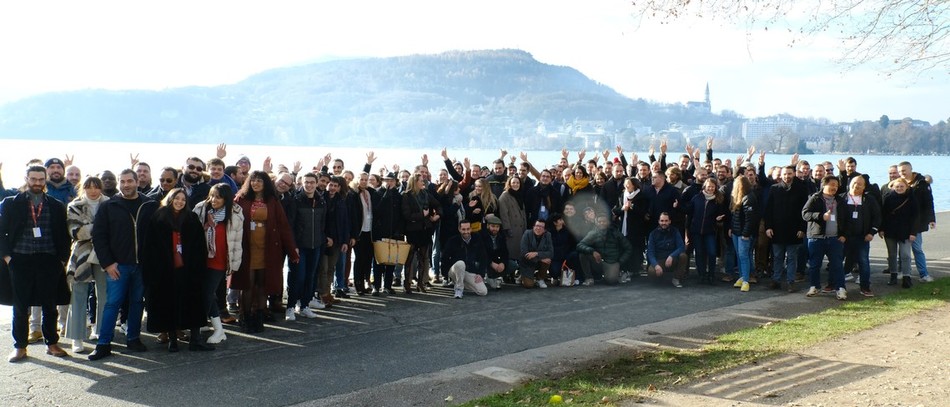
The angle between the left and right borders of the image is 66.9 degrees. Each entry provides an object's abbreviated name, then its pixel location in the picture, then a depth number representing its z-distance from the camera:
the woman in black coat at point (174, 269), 7.41
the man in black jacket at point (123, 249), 7.27
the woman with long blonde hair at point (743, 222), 11.36
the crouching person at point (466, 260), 10.79
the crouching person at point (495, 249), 11.49
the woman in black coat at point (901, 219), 11.62
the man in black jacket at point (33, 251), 7.12
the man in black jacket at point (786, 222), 11.24
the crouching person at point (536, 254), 11.66
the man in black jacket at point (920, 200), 12.02
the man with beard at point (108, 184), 7.76
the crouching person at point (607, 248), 11.96
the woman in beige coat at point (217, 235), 7.87
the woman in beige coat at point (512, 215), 12.13
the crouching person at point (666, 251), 11.91
